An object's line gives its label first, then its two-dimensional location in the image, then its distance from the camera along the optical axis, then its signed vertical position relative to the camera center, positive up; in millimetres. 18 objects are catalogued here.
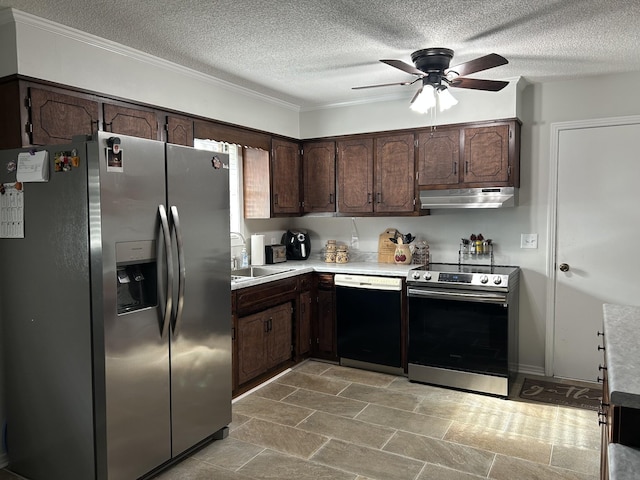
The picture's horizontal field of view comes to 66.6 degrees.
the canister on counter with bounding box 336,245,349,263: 4754 -355
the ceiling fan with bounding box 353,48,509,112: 2938 +865
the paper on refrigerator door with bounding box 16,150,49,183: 2391 +263
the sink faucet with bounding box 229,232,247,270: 4382 -355
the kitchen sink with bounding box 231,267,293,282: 4372 -478
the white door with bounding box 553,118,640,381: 3775 -145
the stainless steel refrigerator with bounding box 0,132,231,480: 2299 -451
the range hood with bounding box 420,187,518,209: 3887 +170
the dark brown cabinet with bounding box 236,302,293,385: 3660 -971
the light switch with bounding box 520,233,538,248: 4086 -185
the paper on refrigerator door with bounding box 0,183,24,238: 2525 +40
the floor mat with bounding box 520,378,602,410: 3553 -1345
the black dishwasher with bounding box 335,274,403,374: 4094 -889
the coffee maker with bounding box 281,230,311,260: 4973 -258
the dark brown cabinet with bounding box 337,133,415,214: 4328 +403
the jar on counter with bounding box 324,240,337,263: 4824 -340
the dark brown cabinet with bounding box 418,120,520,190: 3896 +515
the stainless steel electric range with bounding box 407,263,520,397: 3672 -855
